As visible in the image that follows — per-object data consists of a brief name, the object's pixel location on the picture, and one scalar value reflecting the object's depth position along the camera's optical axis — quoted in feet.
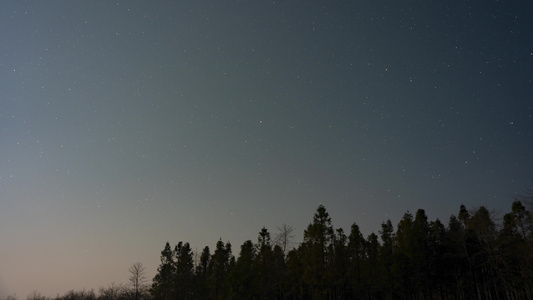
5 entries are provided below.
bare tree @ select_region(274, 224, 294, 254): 177.27
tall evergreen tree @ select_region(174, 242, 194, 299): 228.22
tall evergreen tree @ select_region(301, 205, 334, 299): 149.18
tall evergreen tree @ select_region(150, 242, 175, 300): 232.10
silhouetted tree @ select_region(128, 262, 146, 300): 265.21
